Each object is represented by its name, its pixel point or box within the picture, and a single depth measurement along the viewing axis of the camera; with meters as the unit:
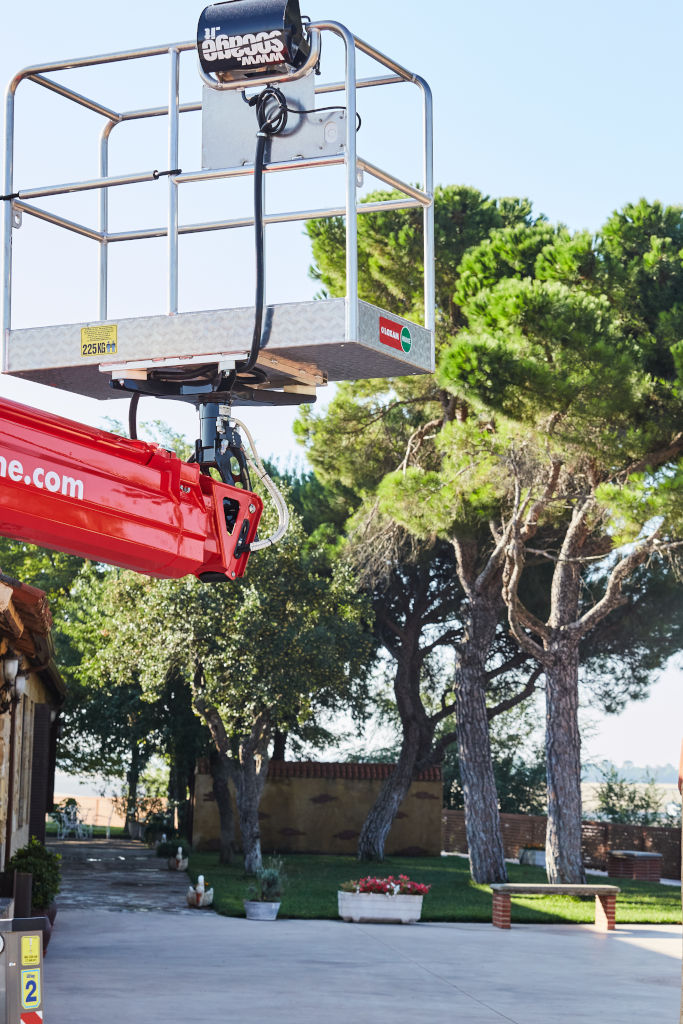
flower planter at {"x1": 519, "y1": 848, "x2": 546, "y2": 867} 28.20
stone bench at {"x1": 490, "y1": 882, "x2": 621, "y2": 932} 16.86
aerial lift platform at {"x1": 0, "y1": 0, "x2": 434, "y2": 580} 4.34
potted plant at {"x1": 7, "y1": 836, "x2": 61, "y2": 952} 12.58
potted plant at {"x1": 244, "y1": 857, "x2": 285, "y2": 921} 16.92
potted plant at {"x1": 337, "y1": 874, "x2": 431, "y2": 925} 17.27
